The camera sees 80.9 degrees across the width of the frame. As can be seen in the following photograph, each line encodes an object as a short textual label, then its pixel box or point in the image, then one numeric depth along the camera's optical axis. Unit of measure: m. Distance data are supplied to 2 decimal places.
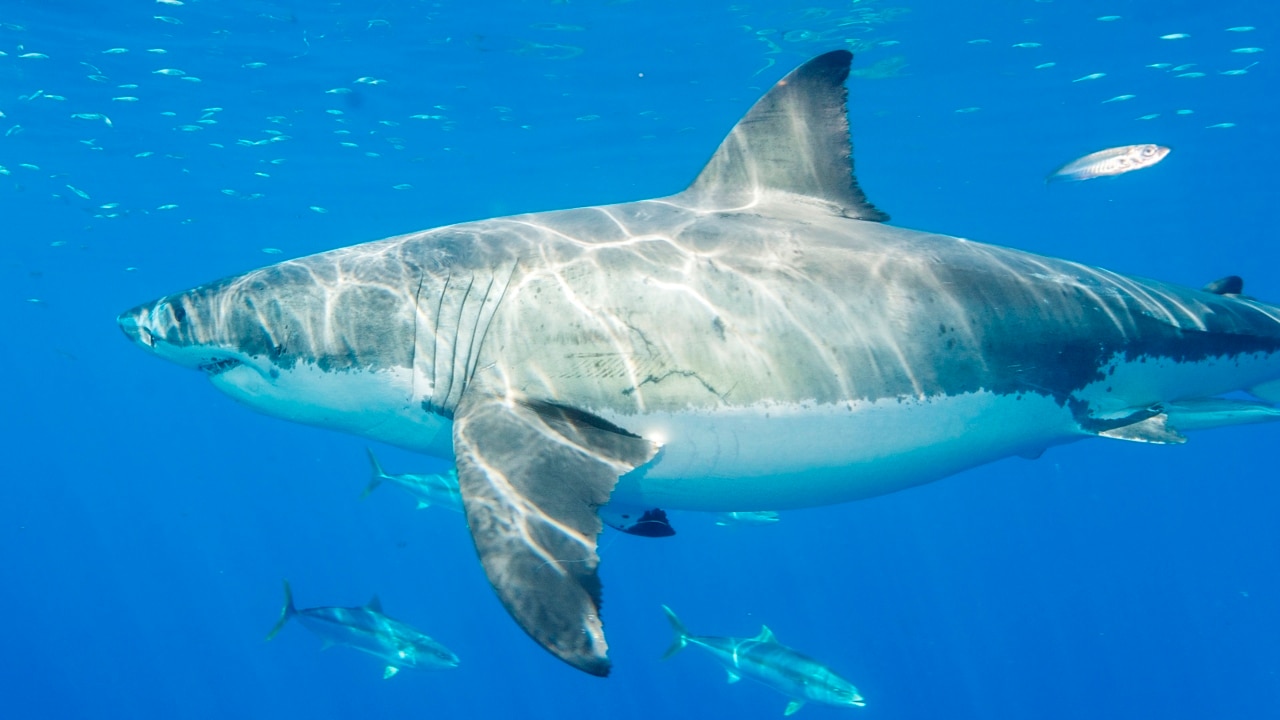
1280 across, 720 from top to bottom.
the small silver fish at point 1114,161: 10.90
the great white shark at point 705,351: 3.83
